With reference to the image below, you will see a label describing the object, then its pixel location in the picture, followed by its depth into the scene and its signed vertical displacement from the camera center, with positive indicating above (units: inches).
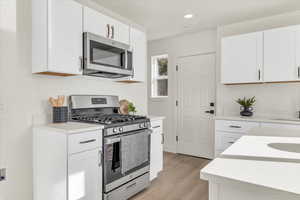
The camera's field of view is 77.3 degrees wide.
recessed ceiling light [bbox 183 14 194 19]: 121.0 +53.9
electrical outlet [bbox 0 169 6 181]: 70.6 -28.9
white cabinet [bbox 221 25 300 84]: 107.7 +26.1
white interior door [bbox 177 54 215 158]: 149.5 -4.4
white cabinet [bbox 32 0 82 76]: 72.6 +25.0
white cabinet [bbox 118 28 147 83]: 112.0 +26.7
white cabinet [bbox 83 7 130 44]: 85.8 +36.2
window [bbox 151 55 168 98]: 174.2 +21.4
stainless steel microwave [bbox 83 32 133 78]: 84.0 +20.4
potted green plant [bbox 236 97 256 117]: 123.1 -4.9
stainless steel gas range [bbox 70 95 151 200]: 77.8 -21.3
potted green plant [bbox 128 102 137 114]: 116.4 -6.0
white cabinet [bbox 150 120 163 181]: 105.4 -29.5
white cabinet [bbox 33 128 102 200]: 65.1 -24.5
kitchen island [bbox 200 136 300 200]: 26.8 -12.1
